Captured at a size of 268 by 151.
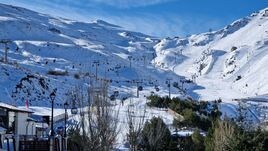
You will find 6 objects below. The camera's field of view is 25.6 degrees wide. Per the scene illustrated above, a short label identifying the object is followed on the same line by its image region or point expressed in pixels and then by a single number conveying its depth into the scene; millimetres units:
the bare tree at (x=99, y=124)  36281
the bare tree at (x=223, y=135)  42541
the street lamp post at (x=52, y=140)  36319
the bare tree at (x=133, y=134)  45625
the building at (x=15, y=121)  42344
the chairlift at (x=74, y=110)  47112
